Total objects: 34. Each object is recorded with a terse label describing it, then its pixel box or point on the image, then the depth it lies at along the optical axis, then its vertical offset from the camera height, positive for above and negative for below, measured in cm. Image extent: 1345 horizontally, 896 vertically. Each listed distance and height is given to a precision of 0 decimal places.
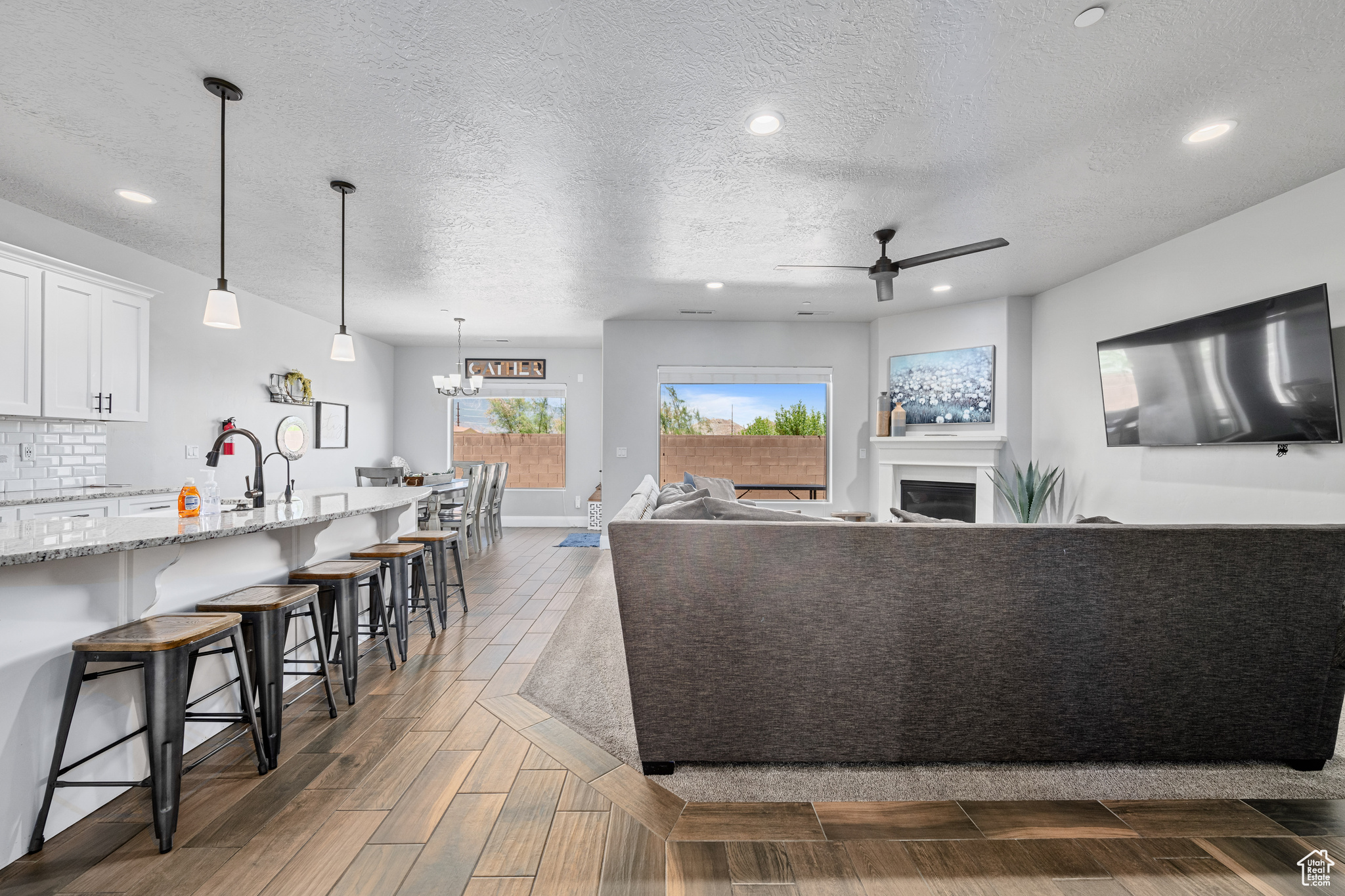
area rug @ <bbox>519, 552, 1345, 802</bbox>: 182 -107
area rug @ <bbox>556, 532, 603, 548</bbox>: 652 -106
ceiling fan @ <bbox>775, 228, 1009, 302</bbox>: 333 +111
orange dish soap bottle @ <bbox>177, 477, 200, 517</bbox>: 221 -20
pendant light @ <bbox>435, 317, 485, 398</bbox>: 613 +68
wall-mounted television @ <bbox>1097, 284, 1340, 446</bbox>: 280 +42
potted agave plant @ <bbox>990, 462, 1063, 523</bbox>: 484 -34
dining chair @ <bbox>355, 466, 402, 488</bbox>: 658 -30
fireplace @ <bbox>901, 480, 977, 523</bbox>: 548 -47
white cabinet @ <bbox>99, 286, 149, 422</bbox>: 357 +58
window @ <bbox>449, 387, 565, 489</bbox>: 804 +20
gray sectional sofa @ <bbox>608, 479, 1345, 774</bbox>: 183 -61
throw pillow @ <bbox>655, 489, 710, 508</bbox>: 312 -28
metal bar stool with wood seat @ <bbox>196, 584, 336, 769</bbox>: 199 -66
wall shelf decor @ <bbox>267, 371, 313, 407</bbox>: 548 +58
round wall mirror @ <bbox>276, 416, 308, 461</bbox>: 559 +10
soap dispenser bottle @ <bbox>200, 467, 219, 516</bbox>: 231 -20
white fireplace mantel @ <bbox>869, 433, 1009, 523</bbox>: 527 -10
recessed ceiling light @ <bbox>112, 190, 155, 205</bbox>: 305 +134
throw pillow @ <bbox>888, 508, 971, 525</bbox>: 208 -24
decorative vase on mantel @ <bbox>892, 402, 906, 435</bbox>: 582 +30
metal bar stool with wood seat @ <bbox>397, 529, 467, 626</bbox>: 347 -63
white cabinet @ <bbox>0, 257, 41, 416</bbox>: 298 +57
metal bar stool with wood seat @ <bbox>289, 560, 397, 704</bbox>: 246 -65
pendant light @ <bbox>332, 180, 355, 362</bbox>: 314 +55
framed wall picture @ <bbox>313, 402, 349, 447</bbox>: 620 +27
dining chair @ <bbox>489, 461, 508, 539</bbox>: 674 -59
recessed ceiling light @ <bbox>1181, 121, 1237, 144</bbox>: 239 +134
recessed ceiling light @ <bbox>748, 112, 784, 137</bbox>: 232 +133
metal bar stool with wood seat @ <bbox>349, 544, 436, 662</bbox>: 301 -65
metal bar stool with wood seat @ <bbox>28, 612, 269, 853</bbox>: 153 -66
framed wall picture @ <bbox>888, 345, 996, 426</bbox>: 534 +63
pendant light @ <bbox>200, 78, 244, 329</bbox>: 232 +58
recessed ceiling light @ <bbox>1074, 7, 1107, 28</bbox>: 176 +133
